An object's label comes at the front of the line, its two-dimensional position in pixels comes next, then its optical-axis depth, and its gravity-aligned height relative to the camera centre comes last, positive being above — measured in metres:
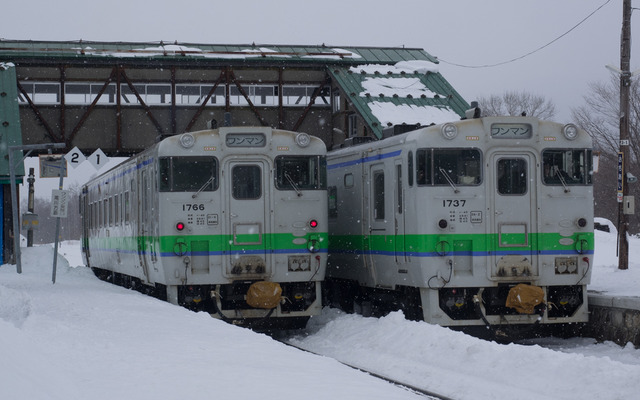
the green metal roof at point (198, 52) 32.19 +5.49
